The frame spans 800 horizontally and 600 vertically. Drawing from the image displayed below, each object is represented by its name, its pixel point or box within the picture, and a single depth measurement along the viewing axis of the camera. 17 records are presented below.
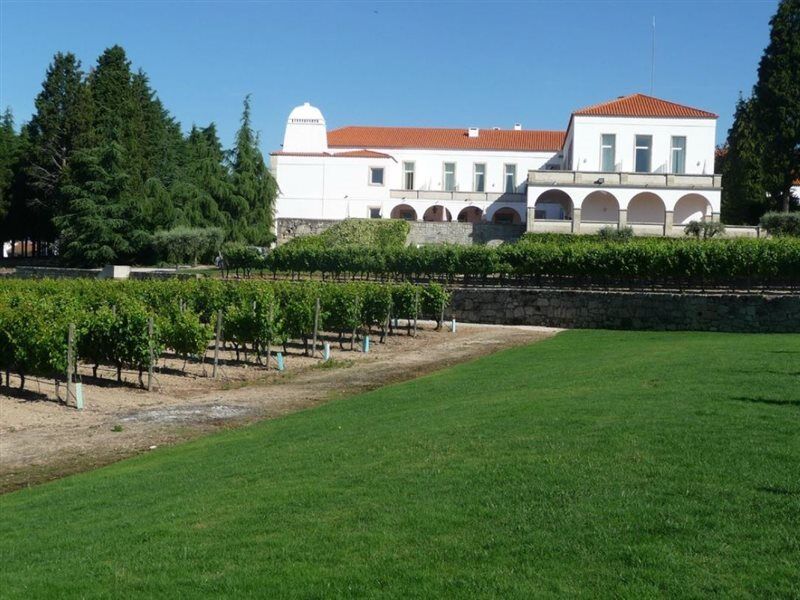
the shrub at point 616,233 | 50.91
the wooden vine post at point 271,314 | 23.82
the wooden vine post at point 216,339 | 22.06
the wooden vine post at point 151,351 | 19.50
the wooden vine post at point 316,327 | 26.47
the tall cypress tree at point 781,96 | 52.97
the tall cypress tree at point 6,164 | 64.31
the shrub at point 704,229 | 49.47
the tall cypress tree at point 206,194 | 61.81
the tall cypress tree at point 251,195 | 62.41
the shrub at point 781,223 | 48.78
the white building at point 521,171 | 56.75
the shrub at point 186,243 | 54.88
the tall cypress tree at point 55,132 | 61.75
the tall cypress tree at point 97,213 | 54.47
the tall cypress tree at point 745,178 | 57.47
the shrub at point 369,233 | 53.91
